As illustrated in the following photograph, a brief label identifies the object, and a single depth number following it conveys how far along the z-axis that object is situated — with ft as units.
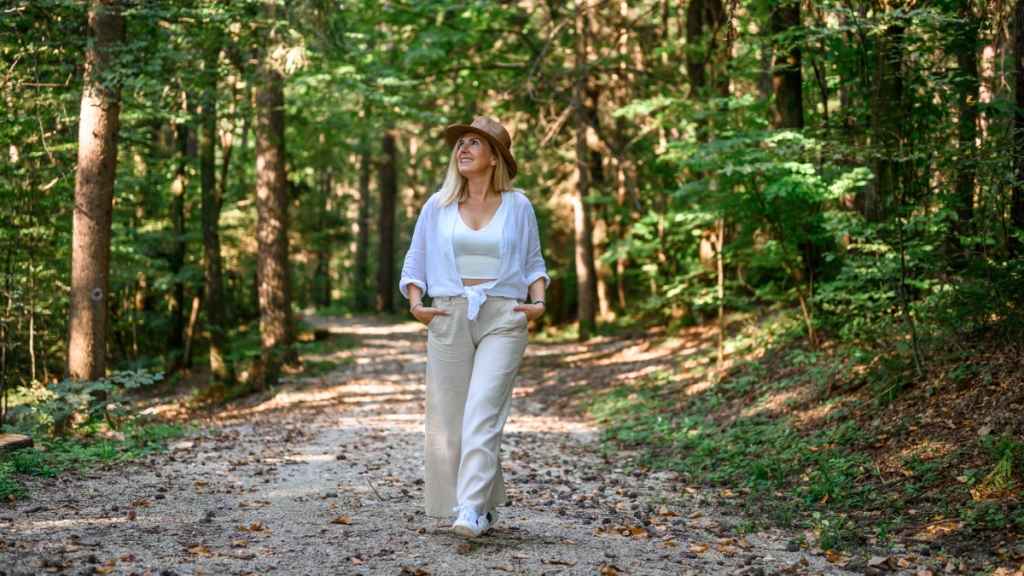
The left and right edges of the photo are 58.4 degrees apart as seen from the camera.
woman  17.40
